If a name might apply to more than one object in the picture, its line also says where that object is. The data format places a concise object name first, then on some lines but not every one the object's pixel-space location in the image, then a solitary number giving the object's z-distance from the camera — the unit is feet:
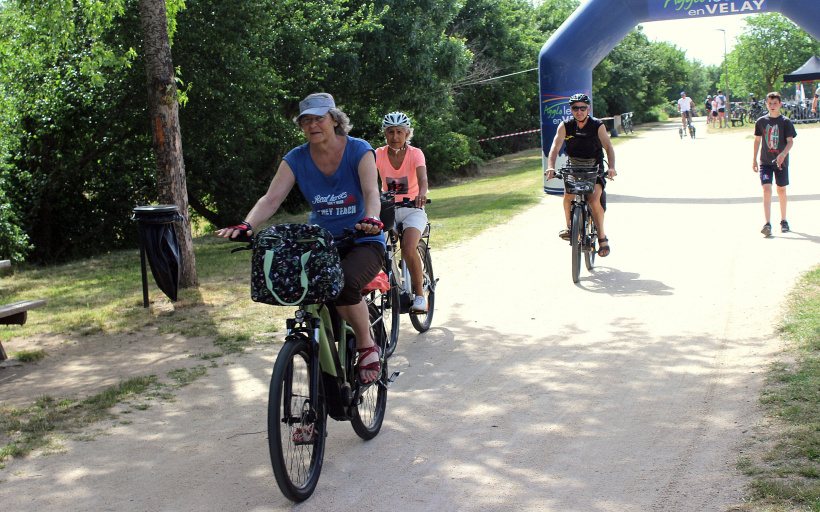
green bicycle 11.36
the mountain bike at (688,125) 105.31
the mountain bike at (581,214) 27.30
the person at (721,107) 131.95
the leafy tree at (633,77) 172.06
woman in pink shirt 21.09
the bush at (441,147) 83.35
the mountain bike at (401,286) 19.81
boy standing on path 33.09
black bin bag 26.17
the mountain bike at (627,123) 137.33
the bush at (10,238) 43.24
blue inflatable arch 50.72
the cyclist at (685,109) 105.91
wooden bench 21.40
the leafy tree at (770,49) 191.52
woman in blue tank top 13.53
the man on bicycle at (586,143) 28.76
